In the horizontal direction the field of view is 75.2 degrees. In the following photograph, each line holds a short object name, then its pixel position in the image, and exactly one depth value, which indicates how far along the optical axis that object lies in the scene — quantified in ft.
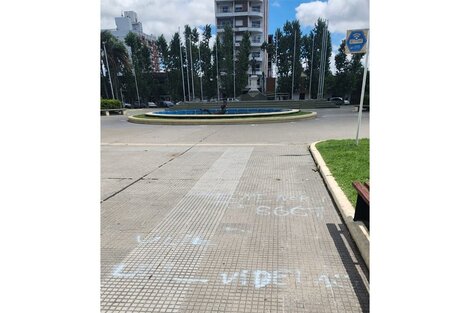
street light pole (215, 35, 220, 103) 169.83
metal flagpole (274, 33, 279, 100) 171.32
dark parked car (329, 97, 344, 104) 164.61
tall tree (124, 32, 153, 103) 172.76
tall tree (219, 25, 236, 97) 168.86
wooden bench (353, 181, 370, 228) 11.21
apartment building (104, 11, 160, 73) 252.01
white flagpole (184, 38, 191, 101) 166.75
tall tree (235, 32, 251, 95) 168.04
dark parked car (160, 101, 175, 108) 175.09
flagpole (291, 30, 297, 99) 166.03
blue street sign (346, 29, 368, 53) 27.37
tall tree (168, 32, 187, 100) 171.32
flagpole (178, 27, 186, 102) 162.87
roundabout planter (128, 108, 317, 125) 61.31
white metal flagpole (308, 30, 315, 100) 166.91
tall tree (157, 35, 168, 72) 175.42
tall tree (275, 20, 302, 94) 168.14
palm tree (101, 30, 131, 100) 149.07
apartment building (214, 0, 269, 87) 203.00
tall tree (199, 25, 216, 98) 173.37
